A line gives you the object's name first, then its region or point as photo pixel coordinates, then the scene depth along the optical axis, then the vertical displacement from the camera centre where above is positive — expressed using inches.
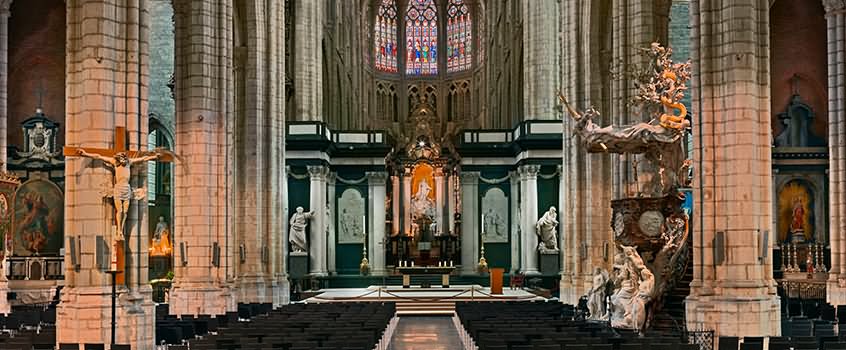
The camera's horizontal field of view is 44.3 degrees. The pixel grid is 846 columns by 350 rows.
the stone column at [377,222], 1947.6 -17.0
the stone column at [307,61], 1870.1 +275.0
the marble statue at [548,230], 1835.6 -30.5
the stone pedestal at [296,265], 1809.8 -90.5
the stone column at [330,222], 1915.6 -16.6
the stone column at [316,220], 1834.4 -12.4
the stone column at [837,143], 1027.3 +70.4
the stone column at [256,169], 1385.3 +59.2
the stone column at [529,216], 1855.3 -5.8
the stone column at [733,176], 795.4 +28.8
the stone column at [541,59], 1883.6 +279.2
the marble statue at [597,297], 1005.2 -81.9
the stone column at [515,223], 1939.0 -19.2
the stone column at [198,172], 1061.1 +42.1
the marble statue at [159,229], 1749.5 -26.5
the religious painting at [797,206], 1534.2 +9.5
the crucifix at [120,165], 760.3 +35.6
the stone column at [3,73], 1176.1 +161.0
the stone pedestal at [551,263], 1845.5 -89.2
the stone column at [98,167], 761.0 +34.3
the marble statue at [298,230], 1802.4 -29.4
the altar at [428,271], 1728.6 -100.7
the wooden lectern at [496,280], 1545.3 -100.0
